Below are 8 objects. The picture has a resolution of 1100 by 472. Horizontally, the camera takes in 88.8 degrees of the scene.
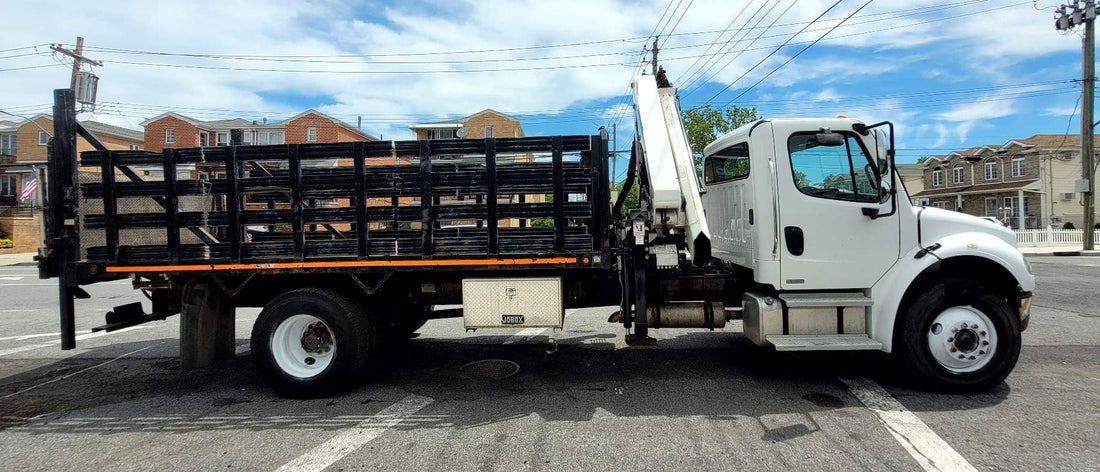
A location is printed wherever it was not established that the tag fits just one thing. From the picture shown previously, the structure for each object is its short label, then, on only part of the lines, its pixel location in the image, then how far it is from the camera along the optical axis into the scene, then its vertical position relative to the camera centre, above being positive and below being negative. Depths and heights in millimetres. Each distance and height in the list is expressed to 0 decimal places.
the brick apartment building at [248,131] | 44219 +8683
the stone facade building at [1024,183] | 34500 +2498
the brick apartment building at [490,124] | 45934 +9049
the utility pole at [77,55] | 21859 +7367
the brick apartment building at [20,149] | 35162 +7138
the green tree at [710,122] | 21594 +4178
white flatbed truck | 4680 -94
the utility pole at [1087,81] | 21484 +5327
